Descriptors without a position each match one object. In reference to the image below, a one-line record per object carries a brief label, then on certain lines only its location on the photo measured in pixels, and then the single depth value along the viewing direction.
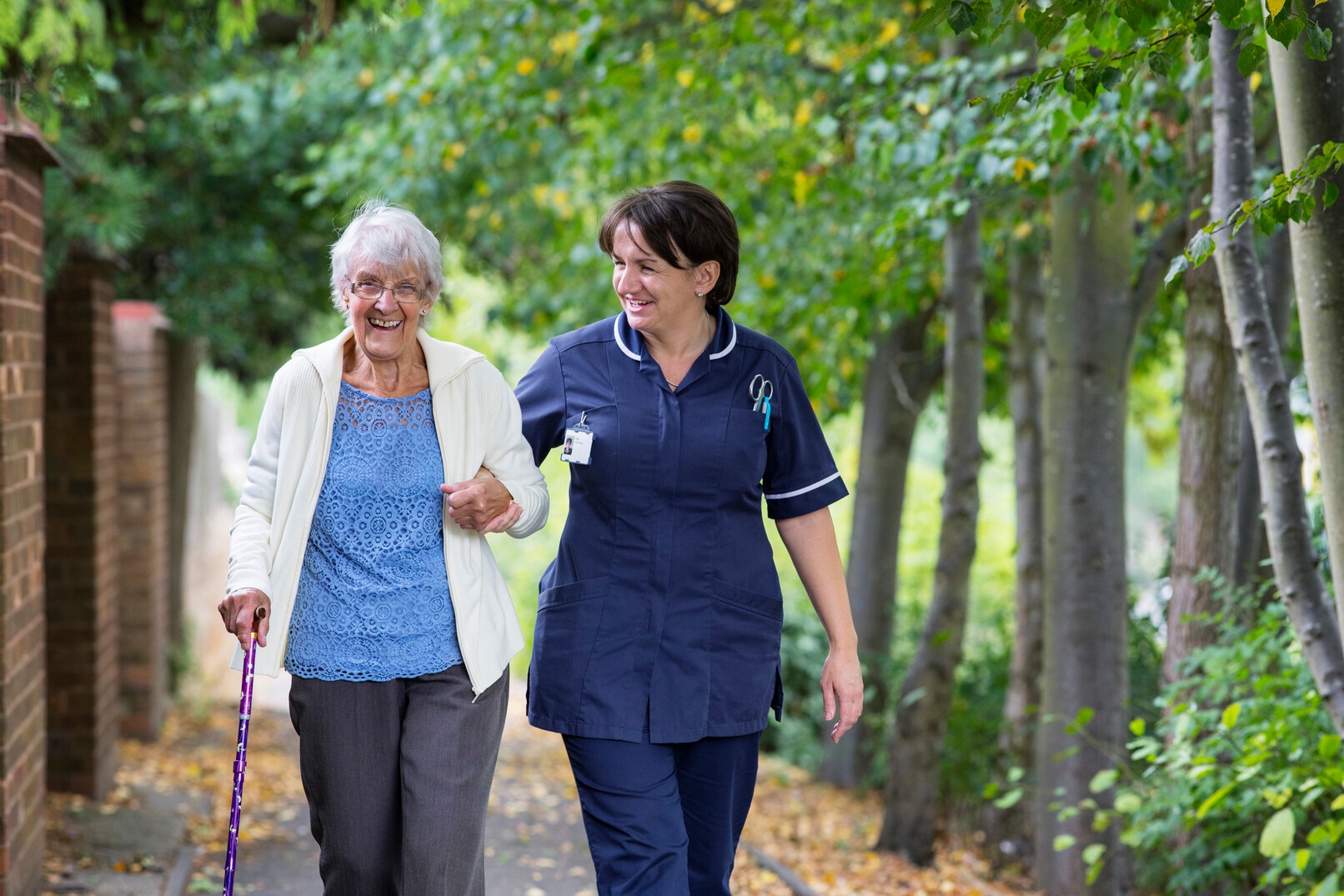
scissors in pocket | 6.53
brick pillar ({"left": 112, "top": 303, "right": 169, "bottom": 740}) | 15.99
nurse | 6.27
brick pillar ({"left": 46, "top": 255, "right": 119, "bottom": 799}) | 12.17
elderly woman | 5.95
